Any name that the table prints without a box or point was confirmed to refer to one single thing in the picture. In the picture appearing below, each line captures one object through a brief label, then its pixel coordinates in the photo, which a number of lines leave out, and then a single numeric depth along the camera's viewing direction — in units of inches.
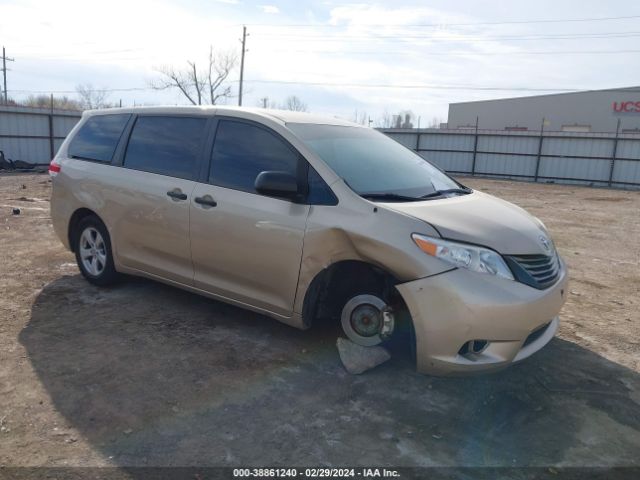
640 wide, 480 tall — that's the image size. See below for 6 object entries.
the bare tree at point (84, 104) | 1814.7
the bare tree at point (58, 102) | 1651.0
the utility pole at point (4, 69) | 2199.8
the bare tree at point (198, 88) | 1992.5
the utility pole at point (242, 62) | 1588.8
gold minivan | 125.5
